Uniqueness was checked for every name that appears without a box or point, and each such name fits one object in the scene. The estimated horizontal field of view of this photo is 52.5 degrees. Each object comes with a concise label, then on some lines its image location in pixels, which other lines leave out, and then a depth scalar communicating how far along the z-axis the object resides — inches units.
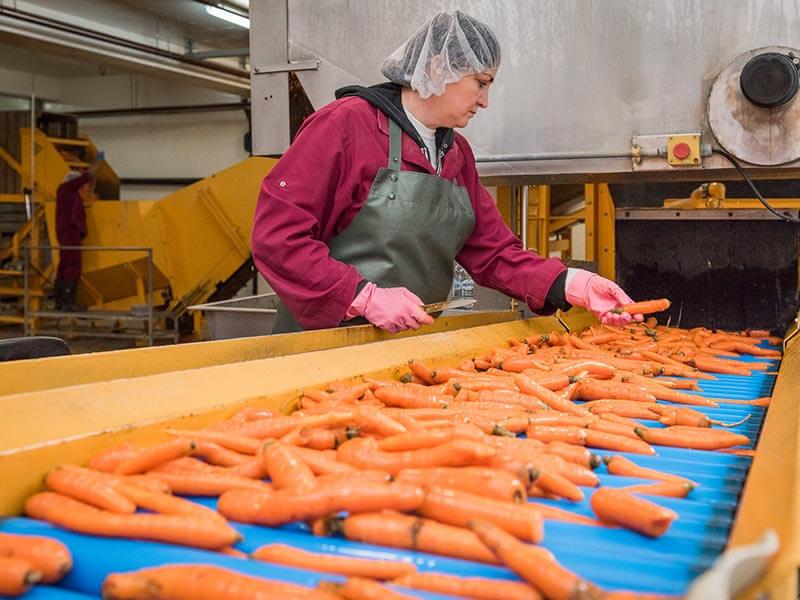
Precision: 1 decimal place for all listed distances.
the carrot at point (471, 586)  40.3
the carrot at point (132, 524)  45.5
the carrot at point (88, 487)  49.8
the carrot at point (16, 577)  41.3
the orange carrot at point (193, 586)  39.1
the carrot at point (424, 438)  59.2
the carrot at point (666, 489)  56.8
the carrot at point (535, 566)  38.8
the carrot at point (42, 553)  43.1
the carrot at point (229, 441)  60.9
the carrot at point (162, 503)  49.7
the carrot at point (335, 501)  48.4
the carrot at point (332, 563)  43.1
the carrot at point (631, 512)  48.0
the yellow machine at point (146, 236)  386.3
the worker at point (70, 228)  414.9
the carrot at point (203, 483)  54.4
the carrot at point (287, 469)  51.8
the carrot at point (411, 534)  45.4
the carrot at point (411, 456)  54.9
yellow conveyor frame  41.6
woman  106.7
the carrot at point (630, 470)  59.9
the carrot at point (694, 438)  71.3
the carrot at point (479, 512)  46.6
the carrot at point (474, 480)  51.2
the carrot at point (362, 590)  39.4
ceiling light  401.7
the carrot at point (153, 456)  55.4
